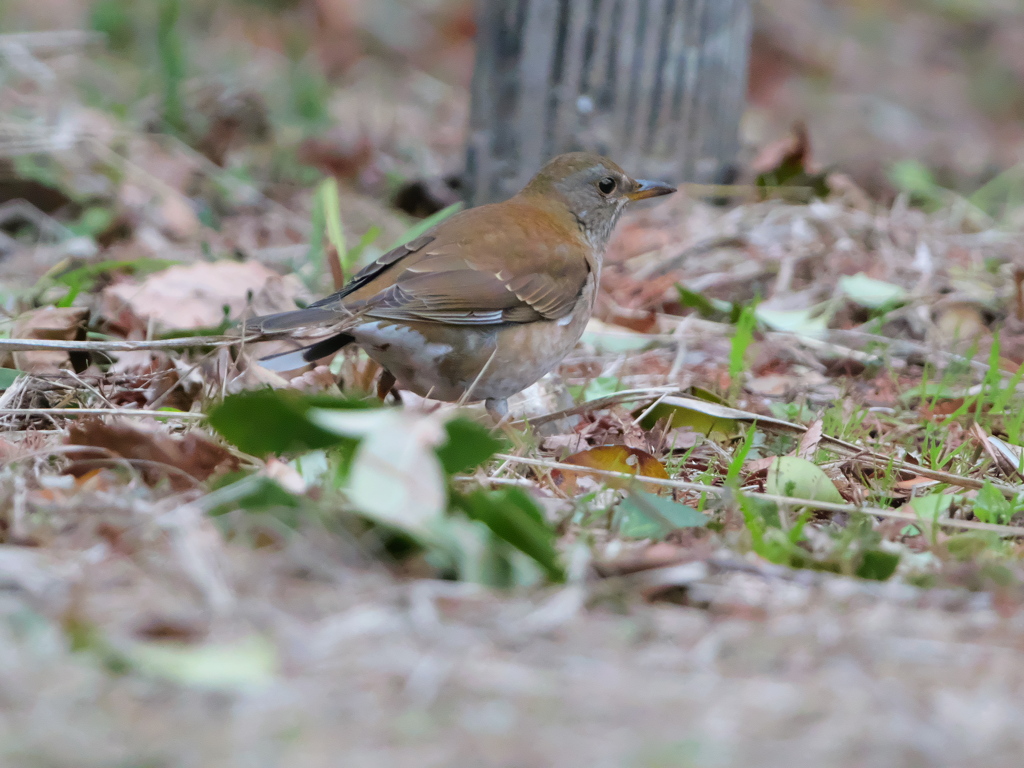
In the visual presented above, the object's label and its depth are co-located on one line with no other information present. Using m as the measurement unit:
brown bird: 7.98
